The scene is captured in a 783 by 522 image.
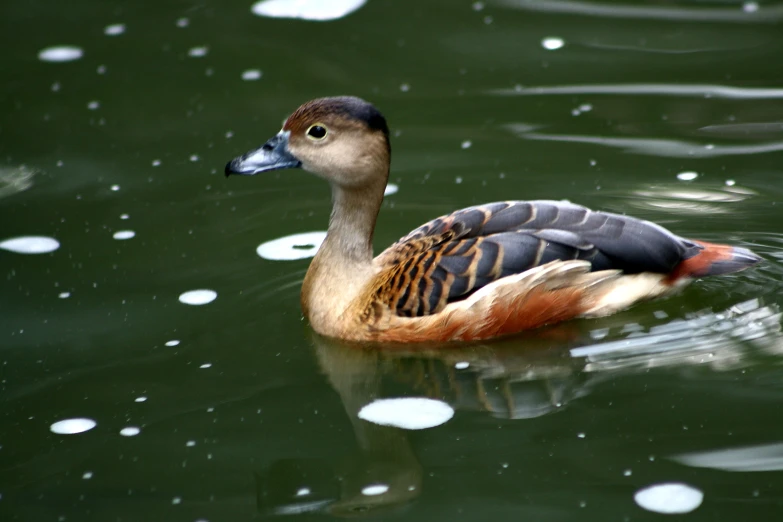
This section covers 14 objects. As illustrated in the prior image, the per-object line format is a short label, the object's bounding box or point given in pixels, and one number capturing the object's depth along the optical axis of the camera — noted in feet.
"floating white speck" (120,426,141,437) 35.86
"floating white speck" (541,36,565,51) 64.18
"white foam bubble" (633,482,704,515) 30.25
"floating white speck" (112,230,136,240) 49.67
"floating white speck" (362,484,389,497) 32.30
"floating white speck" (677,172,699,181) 50.34
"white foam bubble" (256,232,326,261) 47.16
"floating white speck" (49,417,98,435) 36.35
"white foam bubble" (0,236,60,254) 48.83
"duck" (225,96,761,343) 39.22
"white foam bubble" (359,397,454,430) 35.32
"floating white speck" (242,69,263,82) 63.77
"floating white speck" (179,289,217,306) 43.96
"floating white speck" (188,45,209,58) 66.59
